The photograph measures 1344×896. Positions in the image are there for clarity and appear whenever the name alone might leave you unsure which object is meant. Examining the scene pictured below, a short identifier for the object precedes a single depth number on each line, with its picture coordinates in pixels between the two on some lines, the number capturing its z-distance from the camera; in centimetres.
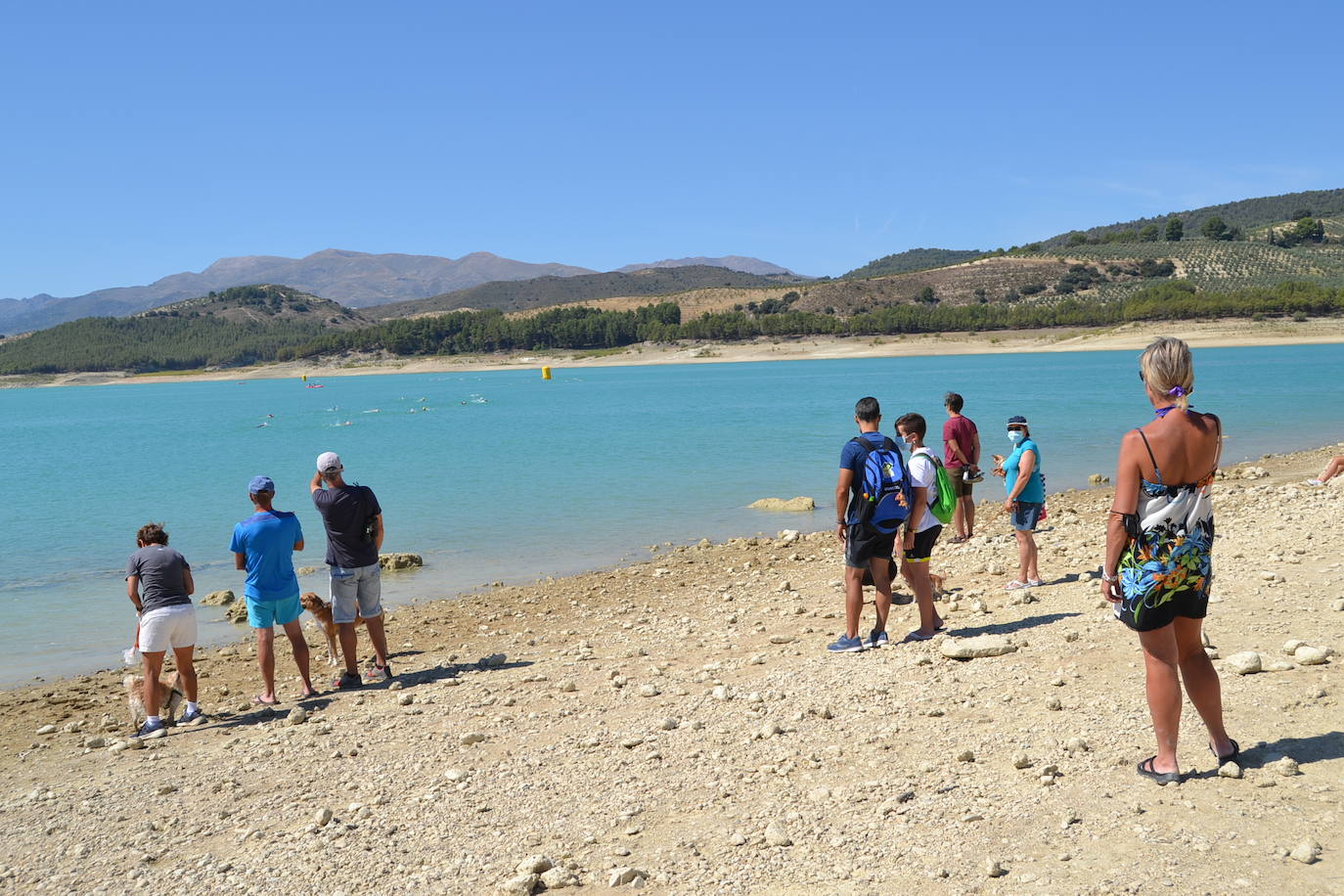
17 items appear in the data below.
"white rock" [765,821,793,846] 457
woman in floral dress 436
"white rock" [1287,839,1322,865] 387
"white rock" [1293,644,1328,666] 593
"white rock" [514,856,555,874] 452
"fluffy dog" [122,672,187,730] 756
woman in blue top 916
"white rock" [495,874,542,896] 438
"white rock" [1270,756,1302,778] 457
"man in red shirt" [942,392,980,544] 1132
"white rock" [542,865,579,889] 441
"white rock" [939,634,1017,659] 699
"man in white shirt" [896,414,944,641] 744
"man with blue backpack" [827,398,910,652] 721
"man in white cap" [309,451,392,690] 777
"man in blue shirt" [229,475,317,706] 753
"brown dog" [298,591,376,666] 862
